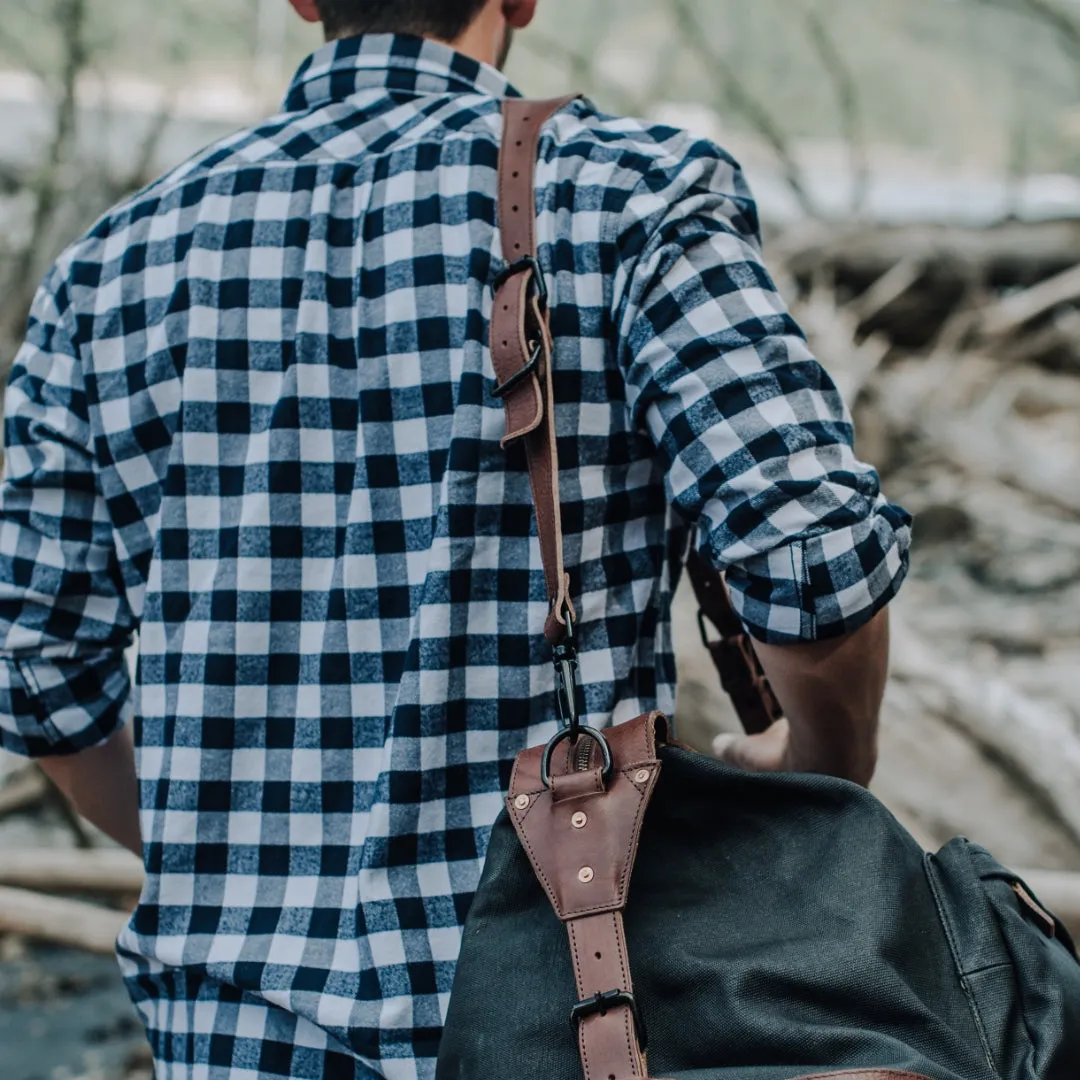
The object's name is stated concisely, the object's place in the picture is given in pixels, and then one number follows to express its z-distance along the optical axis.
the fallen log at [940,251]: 6.87
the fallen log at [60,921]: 2.73
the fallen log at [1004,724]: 2.71
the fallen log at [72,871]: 2.87
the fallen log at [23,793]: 3.79
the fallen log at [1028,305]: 6.54
